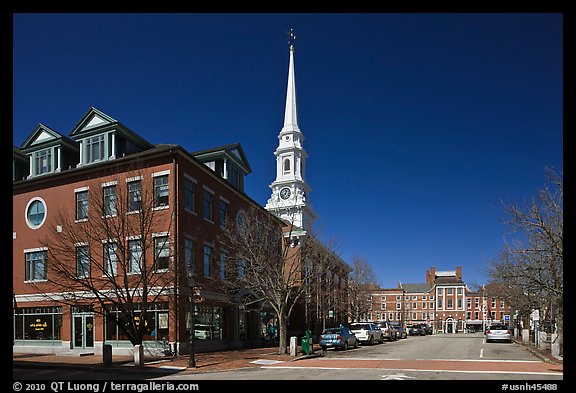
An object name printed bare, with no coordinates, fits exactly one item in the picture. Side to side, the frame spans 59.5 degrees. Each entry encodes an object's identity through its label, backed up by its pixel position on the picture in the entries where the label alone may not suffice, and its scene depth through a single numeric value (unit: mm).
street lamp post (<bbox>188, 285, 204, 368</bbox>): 20547
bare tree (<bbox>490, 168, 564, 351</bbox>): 22844
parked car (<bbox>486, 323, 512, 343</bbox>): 41750
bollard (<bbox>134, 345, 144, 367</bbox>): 20656
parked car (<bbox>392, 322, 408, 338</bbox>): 52981
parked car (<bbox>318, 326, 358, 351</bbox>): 31281
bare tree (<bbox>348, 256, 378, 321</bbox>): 58781
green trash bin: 26484
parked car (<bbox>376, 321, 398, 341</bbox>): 46981
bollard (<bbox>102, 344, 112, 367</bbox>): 20438
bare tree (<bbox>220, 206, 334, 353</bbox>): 28000
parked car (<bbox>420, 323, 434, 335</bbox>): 79081
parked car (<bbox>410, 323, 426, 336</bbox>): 74500
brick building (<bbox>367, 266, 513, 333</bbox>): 113750
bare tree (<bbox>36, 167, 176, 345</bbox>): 25734
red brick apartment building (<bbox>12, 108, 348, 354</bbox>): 27141
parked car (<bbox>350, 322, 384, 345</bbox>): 38188
